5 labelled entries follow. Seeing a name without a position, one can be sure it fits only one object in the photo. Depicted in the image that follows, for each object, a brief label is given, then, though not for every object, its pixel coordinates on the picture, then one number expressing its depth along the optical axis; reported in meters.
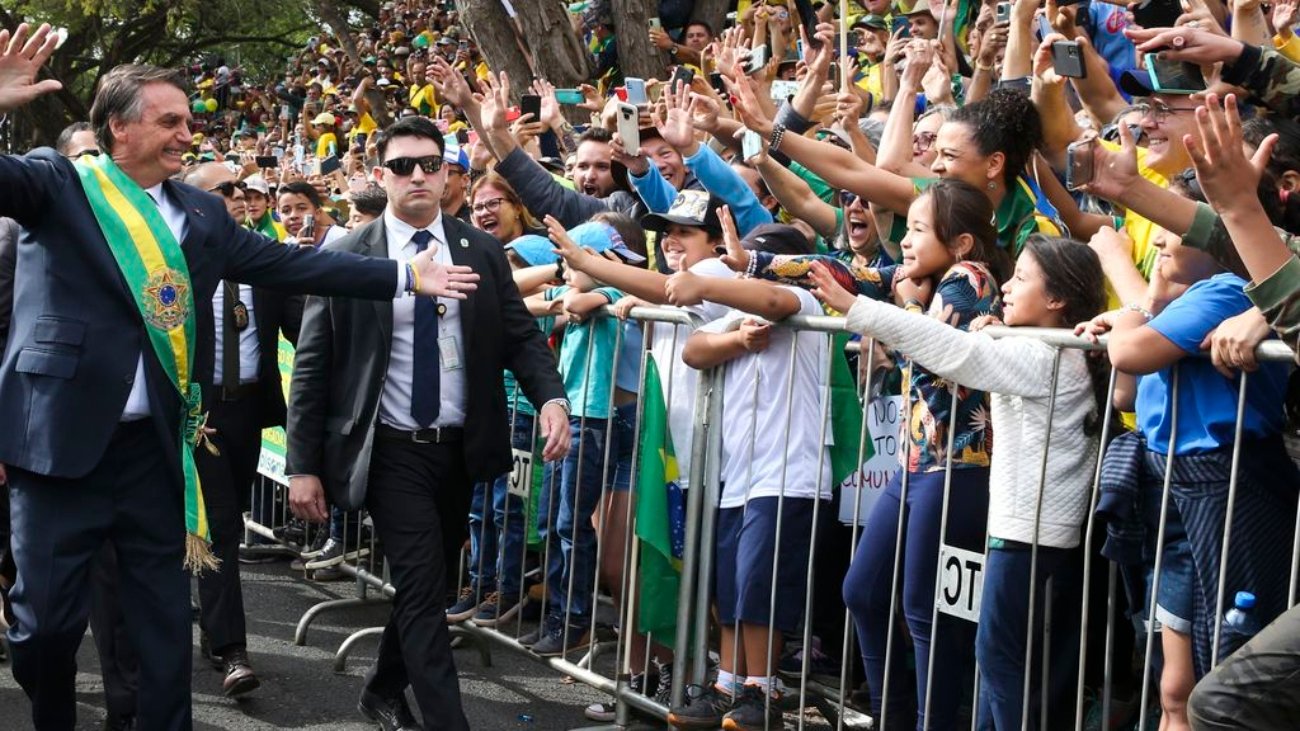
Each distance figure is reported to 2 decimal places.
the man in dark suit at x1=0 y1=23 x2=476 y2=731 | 4.86
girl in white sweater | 4.62
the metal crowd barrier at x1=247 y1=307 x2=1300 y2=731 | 4.70
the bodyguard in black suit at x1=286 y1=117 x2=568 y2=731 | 5.72
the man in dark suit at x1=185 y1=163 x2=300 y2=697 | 6.82
